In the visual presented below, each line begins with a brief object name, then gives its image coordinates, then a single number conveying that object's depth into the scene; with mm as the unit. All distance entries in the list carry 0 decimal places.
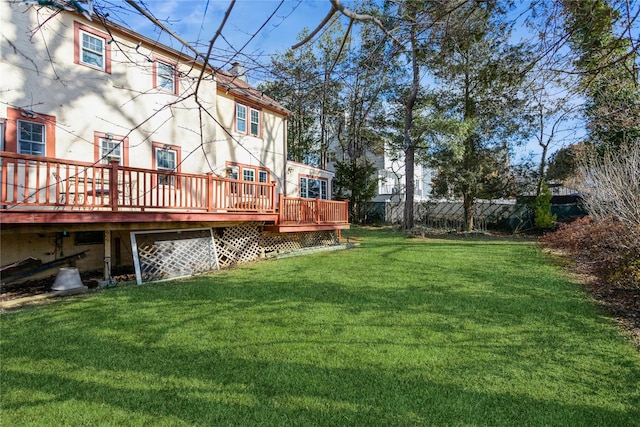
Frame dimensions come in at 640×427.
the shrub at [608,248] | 5445
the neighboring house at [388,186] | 23422
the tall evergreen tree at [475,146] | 17359
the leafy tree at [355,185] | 22578
